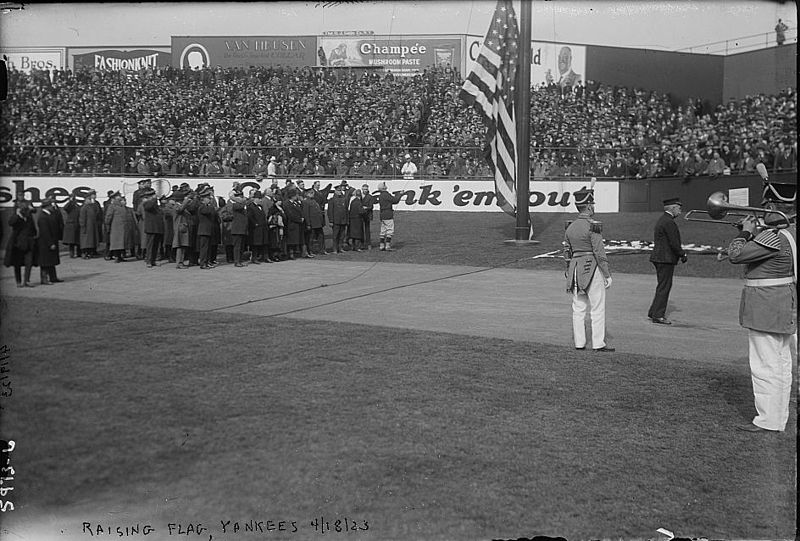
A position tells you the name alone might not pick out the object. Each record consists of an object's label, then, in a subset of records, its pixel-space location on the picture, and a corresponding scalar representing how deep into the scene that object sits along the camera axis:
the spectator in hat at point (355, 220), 19.92
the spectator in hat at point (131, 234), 15.70
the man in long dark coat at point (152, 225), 15.23
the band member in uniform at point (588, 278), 9.83
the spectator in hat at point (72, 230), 13.83
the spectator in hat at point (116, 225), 15.13
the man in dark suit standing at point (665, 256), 11.91
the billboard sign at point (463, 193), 27.58
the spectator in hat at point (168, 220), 16.08
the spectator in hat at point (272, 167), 27.72
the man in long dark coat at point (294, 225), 18.38
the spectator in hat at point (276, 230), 17.86
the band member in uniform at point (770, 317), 6.96
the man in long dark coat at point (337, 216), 19.84
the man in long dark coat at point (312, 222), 19.08
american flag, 18.33
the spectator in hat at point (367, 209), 20.16
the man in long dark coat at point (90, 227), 14.33
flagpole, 19.11
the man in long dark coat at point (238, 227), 16.53
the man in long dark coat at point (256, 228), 17.25
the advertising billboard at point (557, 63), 36.75
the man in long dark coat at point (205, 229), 15.98
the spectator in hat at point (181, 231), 15.62
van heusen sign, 33.69
